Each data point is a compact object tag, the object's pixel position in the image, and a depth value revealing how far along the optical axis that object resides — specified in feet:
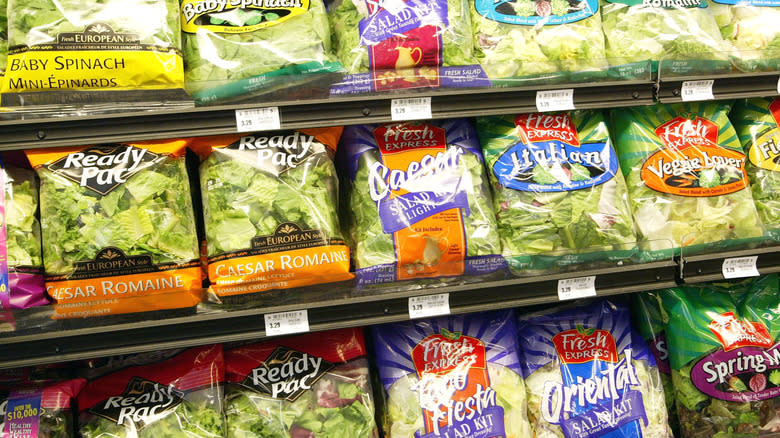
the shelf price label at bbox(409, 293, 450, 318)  5.46
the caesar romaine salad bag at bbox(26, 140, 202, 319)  4.99
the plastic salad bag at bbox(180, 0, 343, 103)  5.47
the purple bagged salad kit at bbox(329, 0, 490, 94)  5.88
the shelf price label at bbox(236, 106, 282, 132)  5.19
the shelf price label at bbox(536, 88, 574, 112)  5.76
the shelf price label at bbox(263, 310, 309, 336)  5.22
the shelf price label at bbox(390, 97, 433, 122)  5.46
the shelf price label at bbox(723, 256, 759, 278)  6.07
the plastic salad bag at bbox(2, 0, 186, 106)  4.95
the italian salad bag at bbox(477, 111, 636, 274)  5.88
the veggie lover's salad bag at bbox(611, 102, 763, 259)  6.19
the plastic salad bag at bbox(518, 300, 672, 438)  6.22
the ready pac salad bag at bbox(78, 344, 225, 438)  5.46
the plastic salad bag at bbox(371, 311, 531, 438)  5.94
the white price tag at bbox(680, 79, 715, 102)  6.03
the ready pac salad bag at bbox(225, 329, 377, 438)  5.67
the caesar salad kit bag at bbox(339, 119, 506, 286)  5.68
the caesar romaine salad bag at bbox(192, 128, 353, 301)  5.23
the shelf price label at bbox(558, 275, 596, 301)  5.74
